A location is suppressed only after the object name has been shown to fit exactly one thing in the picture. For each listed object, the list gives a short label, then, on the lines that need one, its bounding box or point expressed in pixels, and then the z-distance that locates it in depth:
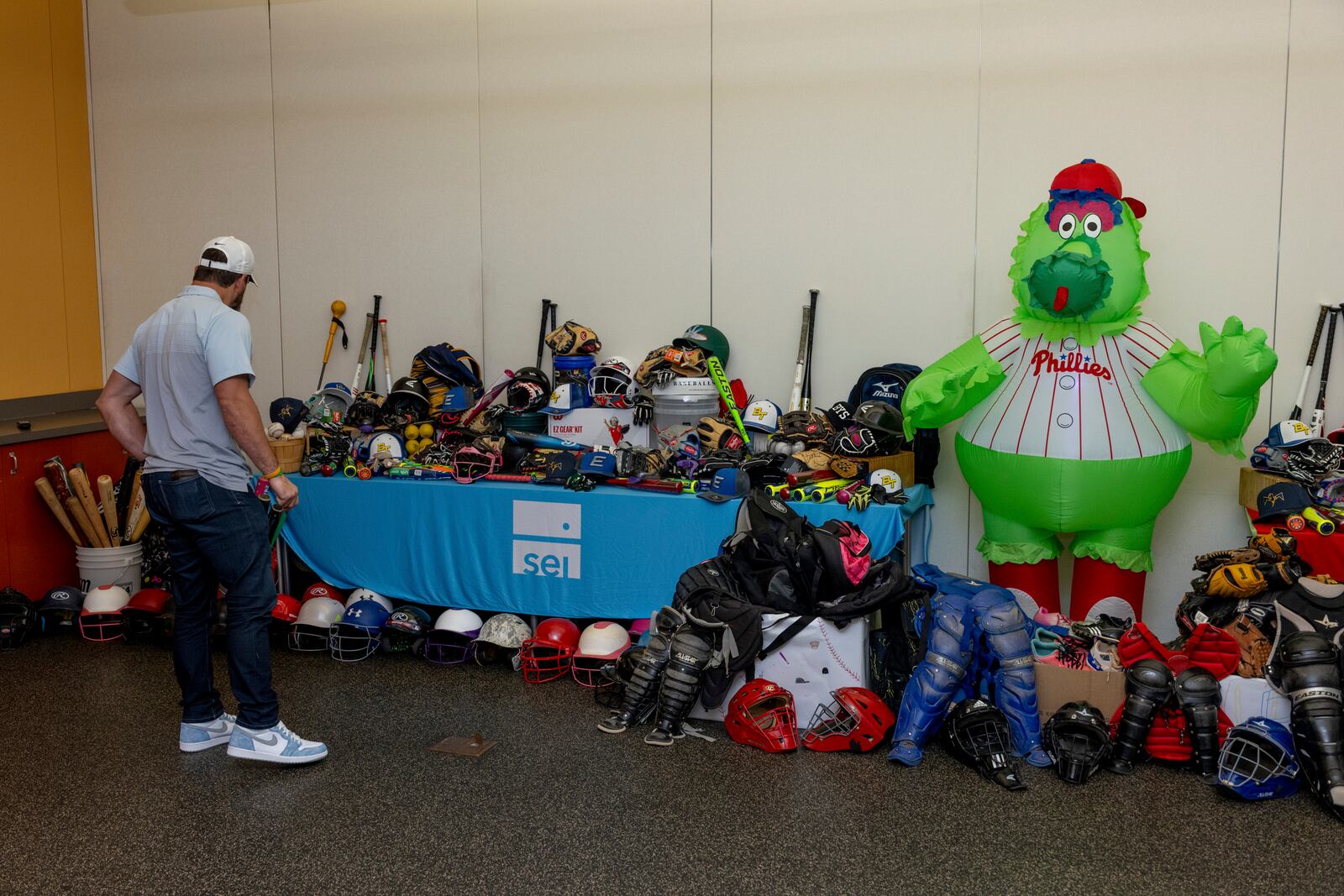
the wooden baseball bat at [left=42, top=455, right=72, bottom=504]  5.29
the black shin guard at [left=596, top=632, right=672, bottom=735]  3.85
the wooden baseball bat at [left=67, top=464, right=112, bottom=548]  5.23
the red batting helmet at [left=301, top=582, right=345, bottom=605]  4.92
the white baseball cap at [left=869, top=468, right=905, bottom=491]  4.33
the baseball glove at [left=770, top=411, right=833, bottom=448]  4.62
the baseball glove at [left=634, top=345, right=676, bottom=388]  4.86
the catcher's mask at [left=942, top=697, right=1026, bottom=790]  3.44
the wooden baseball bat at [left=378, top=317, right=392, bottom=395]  5.78
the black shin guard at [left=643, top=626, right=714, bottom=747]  3.73
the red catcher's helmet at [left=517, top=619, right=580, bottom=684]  4.42
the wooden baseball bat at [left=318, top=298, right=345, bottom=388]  5.85
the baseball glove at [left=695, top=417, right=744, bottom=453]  4.68
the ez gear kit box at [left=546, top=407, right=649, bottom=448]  5.01
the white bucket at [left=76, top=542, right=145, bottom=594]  5.24
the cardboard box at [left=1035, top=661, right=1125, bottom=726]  3.61
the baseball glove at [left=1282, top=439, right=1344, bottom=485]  4.07
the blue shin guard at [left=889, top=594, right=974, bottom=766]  3.59
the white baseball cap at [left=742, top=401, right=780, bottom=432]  4.82
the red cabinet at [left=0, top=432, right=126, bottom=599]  5.18
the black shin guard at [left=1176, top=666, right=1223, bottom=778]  3.42
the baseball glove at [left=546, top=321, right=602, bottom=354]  5.11
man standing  3.30
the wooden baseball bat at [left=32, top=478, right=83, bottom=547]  5.23
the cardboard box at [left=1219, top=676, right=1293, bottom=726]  3.41
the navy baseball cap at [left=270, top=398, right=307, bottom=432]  5.30
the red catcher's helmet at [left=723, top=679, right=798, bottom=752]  3.67
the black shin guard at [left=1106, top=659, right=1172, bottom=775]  3.44
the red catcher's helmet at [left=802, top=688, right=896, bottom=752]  3.63
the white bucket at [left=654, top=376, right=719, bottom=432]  4.86
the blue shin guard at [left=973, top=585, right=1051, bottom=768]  3.58
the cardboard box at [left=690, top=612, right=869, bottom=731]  3.79
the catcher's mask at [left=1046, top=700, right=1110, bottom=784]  3.40
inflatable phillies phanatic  3.90
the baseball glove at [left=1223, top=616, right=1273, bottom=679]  3.49
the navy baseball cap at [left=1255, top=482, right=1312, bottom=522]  3.84
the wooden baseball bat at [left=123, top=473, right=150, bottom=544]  5.35
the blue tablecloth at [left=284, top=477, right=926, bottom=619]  4.46
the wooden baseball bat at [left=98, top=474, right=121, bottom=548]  5.30
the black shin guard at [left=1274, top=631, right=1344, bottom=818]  3.15
